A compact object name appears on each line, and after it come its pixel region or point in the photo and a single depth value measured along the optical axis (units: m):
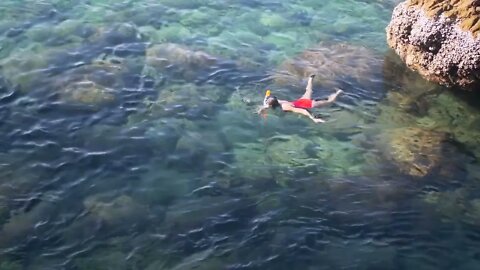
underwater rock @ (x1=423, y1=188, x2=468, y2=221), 13.20
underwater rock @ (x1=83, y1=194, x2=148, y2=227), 12.61
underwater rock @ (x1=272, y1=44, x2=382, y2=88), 17.75
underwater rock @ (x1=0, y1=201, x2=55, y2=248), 12.06
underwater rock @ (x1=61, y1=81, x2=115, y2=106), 15.97
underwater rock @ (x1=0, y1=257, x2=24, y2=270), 11.48
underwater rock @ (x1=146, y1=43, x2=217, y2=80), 17.58
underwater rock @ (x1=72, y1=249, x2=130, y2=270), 11.61
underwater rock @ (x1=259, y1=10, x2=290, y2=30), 20.31
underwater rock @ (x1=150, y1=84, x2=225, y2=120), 15.91
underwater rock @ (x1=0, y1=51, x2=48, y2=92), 16.42
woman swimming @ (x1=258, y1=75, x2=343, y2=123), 15.95
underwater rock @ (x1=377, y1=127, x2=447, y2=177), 14.41
